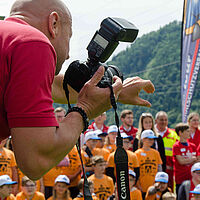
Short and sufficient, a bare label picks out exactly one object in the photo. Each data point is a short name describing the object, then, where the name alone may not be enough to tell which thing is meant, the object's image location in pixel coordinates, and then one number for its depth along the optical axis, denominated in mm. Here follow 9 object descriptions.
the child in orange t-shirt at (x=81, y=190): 6184
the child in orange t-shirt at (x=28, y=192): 6051
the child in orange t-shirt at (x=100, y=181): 6562
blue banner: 8836
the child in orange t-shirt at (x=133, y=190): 6449
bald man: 1298
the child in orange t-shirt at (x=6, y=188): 5750
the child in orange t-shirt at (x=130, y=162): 6872
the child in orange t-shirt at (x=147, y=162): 6992
